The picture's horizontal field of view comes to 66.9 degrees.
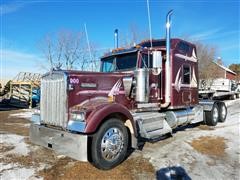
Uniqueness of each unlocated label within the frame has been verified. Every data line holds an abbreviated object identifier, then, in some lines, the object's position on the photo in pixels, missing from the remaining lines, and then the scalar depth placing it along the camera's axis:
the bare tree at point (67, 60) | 17.54
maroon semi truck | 3.46
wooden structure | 14.53
